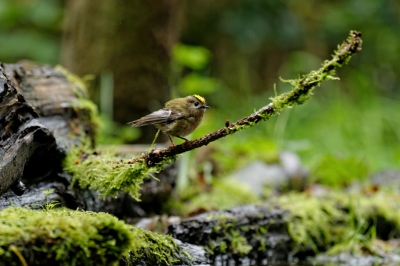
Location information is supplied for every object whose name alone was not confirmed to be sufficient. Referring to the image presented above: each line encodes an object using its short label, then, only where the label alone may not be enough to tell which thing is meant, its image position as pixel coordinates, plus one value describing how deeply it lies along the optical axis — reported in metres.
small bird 6.29
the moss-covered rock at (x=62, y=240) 3.80
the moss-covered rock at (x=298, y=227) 7.23
